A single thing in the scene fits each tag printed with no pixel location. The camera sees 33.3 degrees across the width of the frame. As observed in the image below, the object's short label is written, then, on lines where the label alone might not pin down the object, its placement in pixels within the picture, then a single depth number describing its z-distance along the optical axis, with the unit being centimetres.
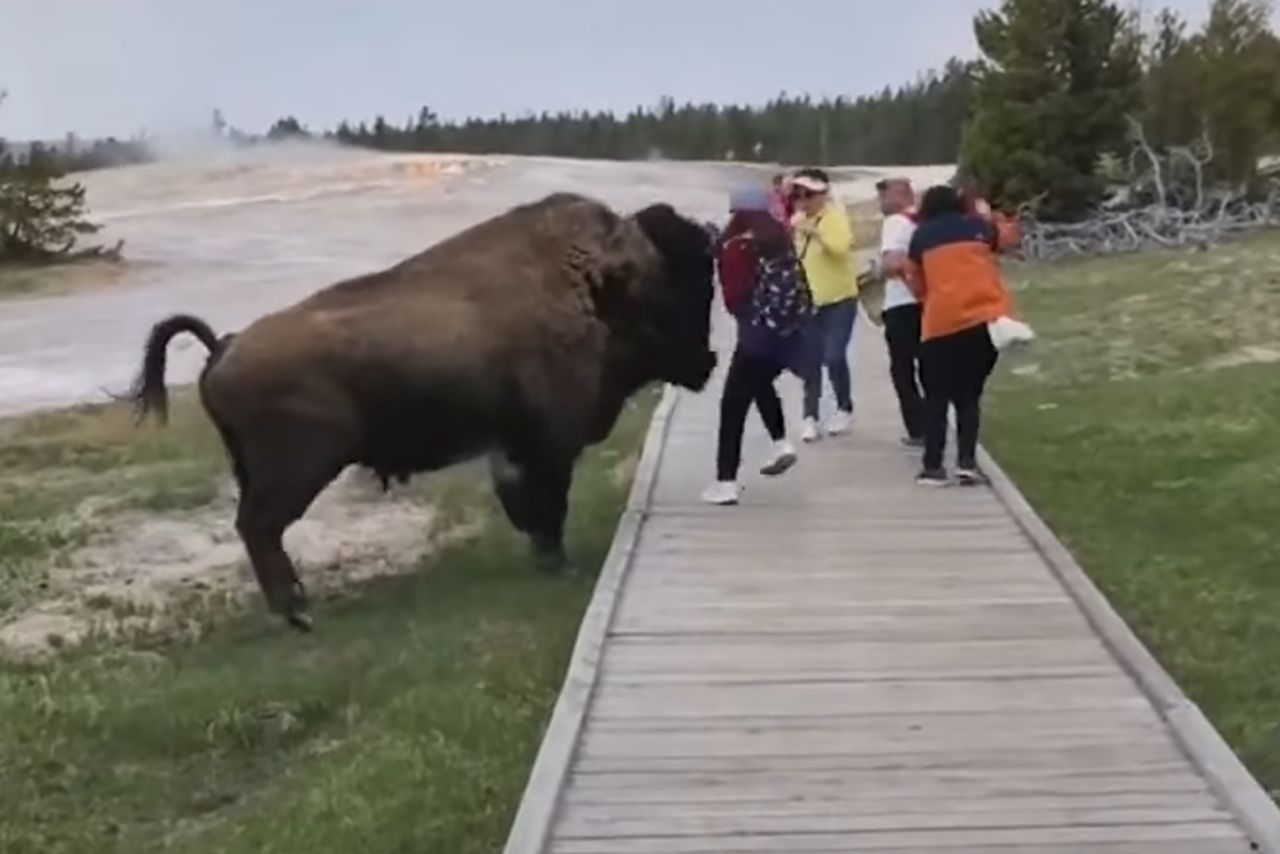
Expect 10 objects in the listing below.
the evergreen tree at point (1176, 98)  3244
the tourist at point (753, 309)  1051
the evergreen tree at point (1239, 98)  3188
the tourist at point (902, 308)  1162
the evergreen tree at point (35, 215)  4047
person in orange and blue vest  1055
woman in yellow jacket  1198
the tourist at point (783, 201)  1227
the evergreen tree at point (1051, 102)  2942
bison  889
